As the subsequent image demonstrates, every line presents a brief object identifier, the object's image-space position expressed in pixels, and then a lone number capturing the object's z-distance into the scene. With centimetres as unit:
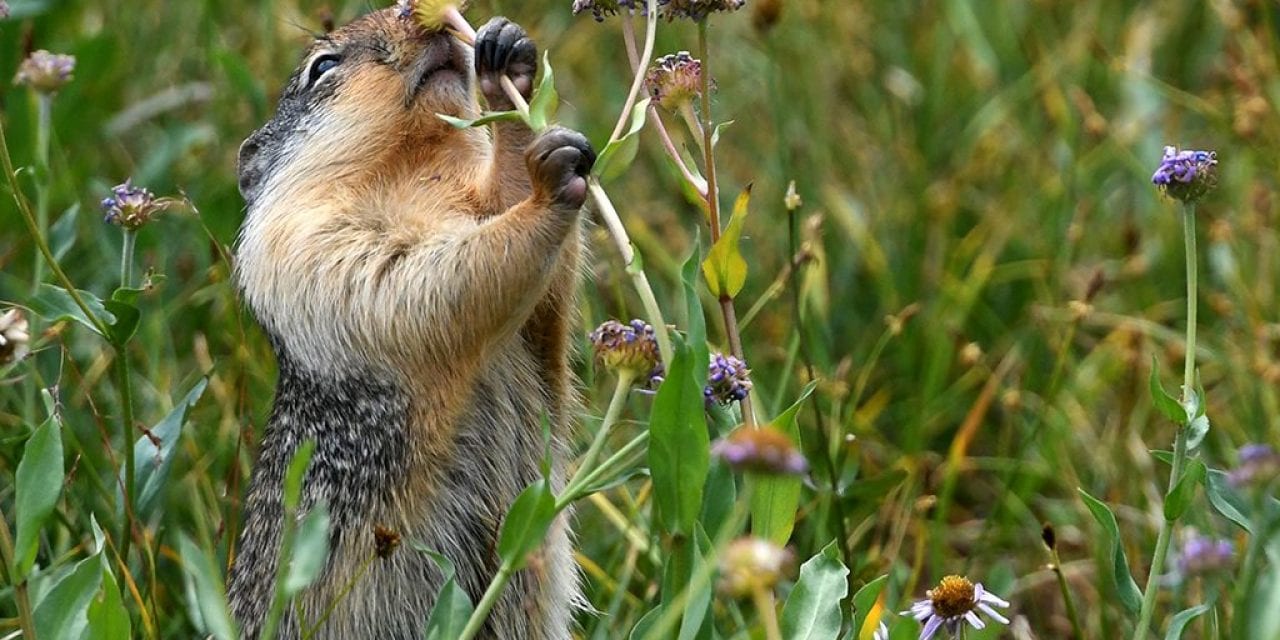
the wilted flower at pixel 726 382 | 623
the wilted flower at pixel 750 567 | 399
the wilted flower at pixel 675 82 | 652
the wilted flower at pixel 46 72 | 799
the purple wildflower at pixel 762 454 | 407
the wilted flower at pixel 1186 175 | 612
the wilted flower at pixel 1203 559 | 475
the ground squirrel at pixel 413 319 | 712
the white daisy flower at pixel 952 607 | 607
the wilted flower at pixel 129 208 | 740
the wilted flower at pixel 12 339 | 579
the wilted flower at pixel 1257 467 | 446
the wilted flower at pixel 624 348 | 597
